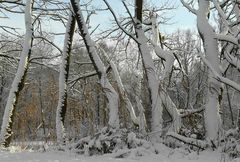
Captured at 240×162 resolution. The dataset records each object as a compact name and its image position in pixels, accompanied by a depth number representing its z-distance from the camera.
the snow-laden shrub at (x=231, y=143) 5.43
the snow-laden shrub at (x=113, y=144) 5.72
